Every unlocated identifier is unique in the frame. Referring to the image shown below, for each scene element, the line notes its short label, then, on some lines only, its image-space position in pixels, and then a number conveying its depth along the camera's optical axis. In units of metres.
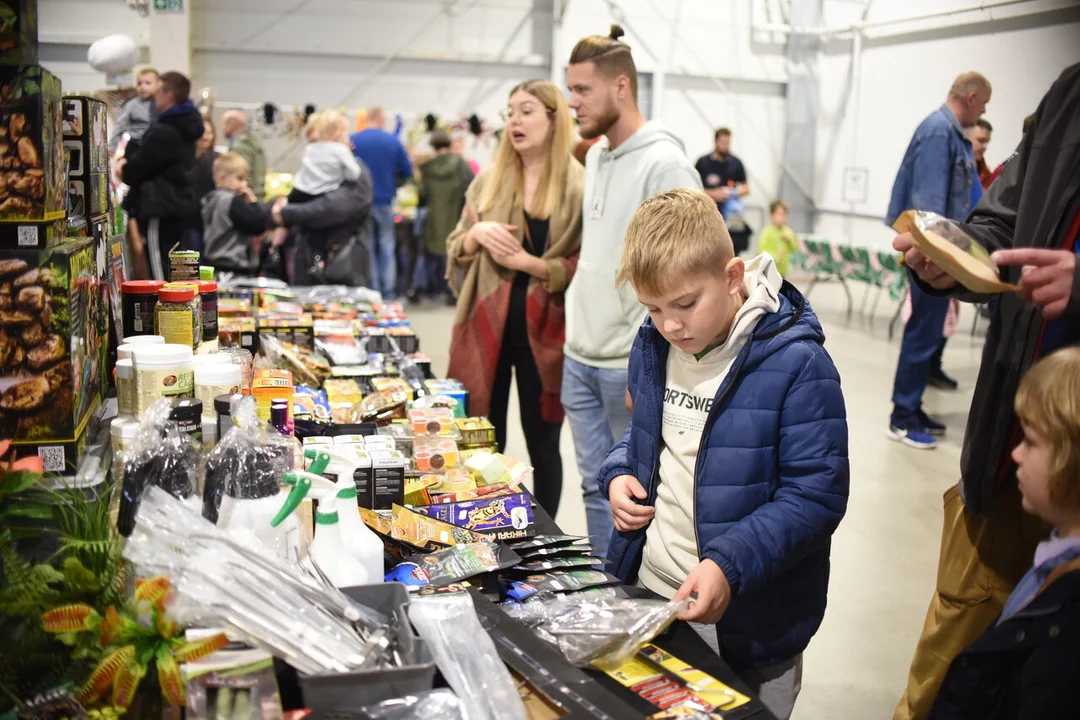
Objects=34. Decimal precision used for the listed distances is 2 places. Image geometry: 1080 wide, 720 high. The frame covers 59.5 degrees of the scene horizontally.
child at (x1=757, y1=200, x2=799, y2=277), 10.97
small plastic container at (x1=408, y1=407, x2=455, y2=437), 2.41
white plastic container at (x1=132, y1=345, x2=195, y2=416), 1.69
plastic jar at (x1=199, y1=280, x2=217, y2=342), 2.29
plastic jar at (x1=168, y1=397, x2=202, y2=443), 1.51
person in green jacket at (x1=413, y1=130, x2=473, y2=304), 9.38
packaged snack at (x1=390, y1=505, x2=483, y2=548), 1.72
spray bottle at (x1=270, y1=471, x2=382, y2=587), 1.36
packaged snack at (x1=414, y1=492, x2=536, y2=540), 1.85
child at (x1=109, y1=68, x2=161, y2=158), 6.15
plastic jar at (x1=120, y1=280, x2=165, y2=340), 2.13
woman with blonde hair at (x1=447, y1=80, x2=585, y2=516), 3.30
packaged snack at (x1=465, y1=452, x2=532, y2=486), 2.24
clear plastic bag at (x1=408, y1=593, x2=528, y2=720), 1.16
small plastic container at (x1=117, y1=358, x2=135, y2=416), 1.70
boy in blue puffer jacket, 1.62
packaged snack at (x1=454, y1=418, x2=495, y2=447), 2.47
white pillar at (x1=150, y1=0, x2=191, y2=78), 10.18
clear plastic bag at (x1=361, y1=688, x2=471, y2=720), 1.10
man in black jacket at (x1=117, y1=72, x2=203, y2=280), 5.34
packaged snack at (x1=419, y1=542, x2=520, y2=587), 1.57
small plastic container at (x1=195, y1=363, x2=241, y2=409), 1.78
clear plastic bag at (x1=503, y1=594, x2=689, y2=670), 1.32
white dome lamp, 6.48
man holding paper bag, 1.80
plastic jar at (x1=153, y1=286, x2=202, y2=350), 2.10
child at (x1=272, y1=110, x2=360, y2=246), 5.73
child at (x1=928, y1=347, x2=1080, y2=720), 1.30
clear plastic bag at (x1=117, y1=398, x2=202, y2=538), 1.36
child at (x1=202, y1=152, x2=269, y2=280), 5.71
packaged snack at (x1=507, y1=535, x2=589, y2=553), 1.75
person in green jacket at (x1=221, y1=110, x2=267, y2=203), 8.45
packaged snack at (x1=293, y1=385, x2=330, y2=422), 2.42
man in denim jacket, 5.27
